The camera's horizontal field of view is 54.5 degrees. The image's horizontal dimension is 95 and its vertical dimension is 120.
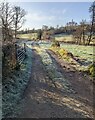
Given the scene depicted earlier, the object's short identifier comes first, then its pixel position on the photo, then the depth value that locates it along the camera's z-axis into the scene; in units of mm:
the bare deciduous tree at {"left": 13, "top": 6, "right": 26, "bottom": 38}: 24968
